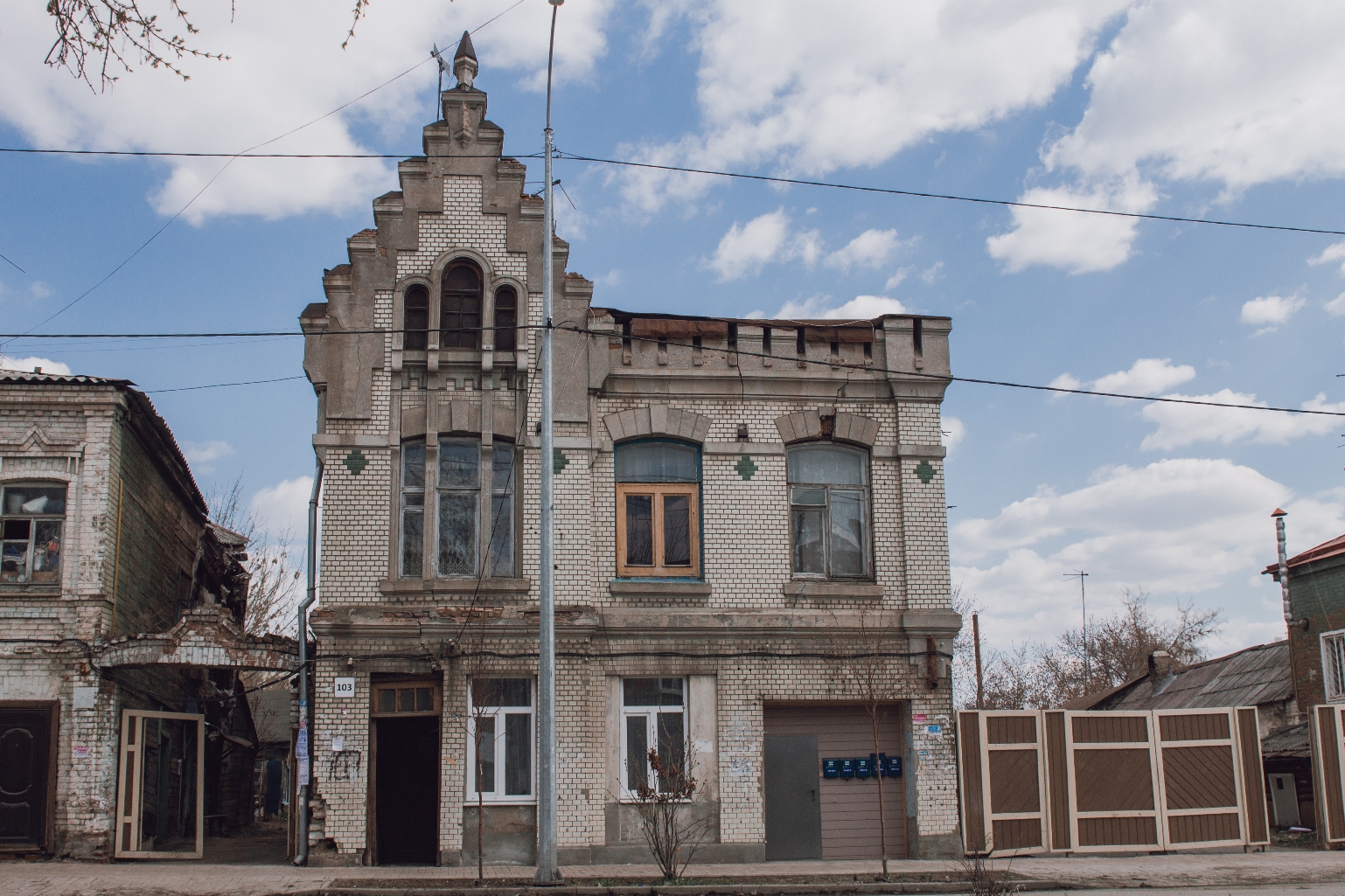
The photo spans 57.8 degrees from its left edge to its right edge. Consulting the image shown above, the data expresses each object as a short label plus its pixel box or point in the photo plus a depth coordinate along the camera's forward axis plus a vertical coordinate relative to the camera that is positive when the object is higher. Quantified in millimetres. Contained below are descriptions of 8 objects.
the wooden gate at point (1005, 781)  17844 -1293
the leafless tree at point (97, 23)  6332 +3517
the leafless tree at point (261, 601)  42156 +3587
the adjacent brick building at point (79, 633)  16922 +1061
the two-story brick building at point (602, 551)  17094 +2160
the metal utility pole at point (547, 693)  14508 +85
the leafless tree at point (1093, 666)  50438 +1017
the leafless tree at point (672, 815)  15680 -1539
